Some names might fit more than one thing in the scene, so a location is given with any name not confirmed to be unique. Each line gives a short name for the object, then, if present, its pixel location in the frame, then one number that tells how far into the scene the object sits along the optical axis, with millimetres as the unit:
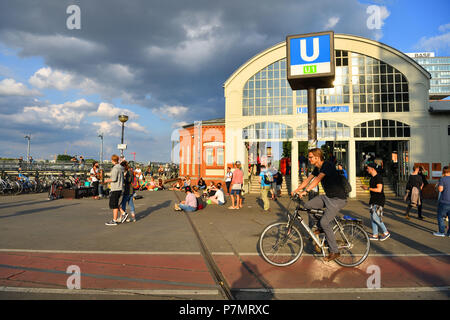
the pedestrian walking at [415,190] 9078
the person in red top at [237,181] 11484
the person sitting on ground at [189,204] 10641
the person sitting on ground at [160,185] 23203
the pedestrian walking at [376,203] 6371
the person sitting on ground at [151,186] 22531
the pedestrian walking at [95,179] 15922
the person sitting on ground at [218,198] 12977
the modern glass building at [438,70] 117875
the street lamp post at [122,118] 18906
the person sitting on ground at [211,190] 15719
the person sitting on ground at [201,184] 20809
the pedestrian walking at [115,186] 7855
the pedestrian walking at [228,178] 16203
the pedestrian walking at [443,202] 6785
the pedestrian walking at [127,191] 8508
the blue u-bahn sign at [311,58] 8797
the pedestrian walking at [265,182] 11133
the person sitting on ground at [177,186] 22748
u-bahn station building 17859
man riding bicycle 4449
